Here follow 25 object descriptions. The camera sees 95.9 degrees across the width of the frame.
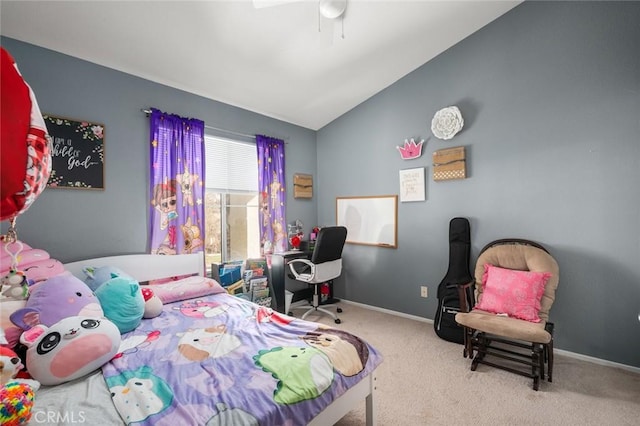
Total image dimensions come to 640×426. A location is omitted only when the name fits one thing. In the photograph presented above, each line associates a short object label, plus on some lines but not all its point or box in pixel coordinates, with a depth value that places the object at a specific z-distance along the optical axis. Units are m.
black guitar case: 2.85
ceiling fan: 2.21
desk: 3.56
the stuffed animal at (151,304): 2.07
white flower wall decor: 3.02
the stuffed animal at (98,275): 2.13
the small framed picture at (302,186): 4.11
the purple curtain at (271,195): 3.67
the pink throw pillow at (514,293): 2.30
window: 3.29
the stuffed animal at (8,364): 1.05
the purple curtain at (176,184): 2.78
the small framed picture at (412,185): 3.36
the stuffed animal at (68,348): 1.25
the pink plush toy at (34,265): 1.81
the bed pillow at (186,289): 2.44
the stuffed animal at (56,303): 1.47
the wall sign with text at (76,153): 2.28
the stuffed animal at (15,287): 1.06
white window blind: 3.29
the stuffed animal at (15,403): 0.92
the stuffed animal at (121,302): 1.83
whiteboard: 3.62
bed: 1.10
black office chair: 3.23
